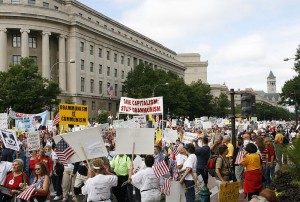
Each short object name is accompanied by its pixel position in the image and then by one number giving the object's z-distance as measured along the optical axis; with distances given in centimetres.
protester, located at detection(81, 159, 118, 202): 780
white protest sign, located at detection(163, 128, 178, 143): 1973
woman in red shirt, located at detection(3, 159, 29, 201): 905
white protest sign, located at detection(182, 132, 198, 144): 1836
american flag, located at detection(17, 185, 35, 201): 823
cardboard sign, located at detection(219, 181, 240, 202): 835
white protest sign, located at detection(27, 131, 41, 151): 1548
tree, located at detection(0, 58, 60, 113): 4669
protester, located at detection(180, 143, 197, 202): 1068
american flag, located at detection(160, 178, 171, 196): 985
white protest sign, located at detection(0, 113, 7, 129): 2461
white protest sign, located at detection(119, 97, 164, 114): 1812
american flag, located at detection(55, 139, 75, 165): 1134
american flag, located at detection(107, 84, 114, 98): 7668
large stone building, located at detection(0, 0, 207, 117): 6266
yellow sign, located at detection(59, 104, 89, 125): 1469
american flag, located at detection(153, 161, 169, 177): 942
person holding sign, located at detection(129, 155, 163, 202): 876
